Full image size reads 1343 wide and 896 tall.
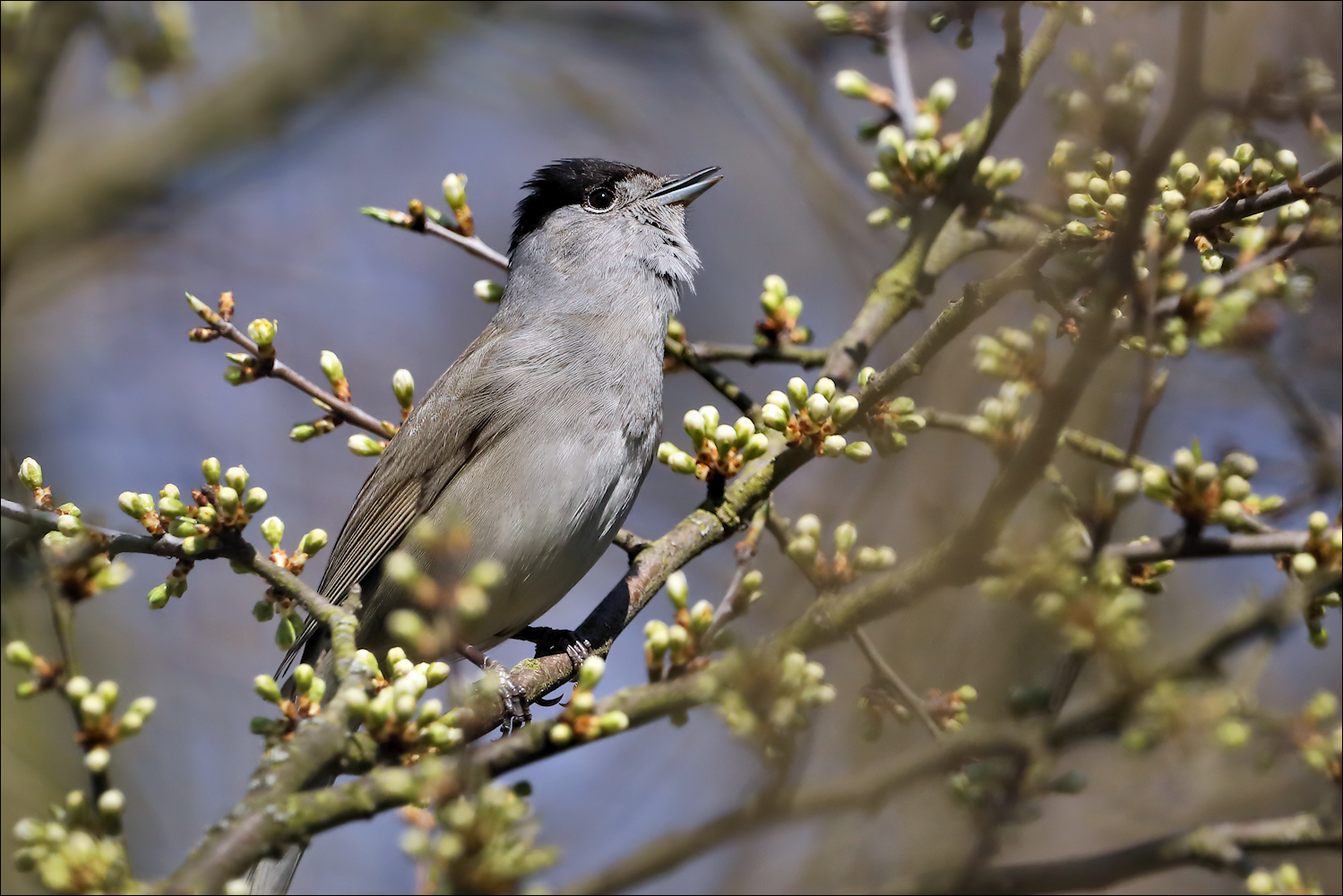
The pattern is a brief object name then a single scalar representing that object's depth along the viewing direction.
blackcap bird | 8.07
